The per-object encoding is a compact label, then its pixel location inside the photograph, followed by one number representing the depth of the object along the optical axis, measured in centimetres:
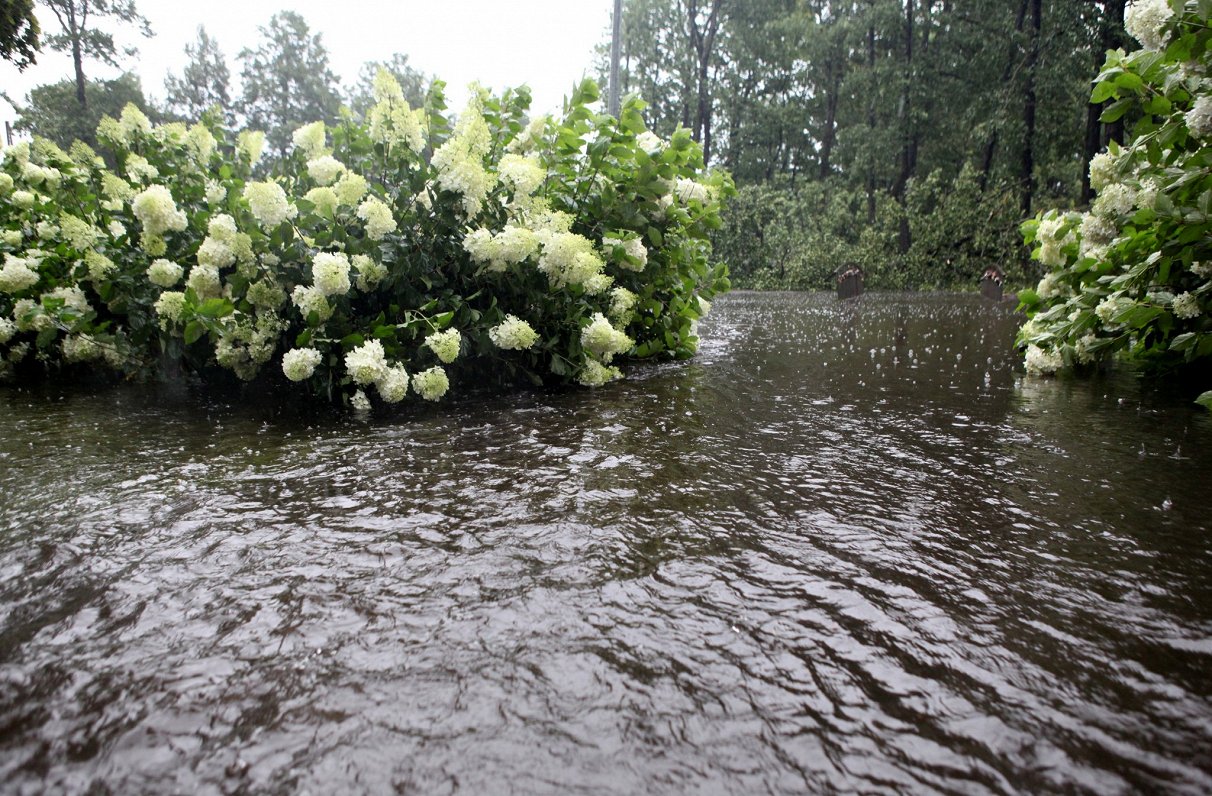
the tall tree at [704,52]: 3309
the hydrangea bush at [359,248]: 391
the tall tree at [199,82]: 6303
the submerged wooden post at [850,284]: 1858
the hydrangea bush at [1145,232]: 311
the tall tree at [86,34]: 3391
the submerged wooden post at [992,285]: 1560
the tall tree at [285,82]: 6341
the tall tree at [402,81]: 6447
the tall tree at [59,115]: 3416
